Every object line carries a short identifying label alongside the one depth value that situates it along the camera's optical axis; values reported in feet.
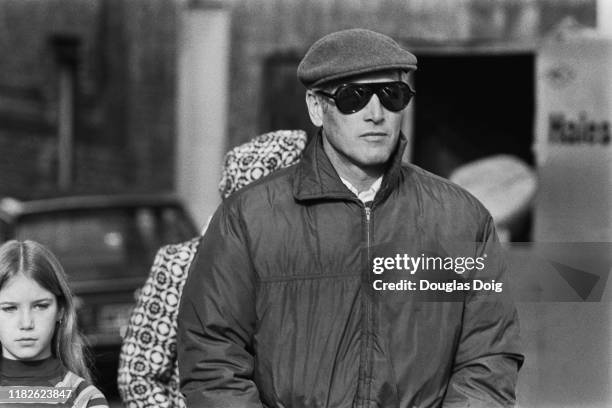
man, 17.81
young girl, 19.22
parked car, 47.72
